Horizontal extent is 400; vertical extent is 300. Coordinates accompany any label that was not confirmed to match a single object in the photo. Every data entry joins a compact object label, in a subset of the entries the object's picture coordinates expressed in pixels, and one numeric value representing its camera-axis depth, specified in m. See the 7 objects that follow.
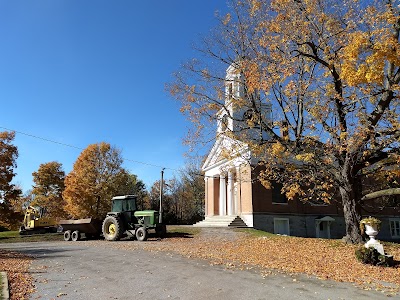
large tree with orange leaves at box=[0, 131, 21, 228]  28.97
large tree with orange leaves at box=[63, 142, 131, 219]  36.69
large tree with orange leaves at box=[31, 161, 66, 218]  48.53
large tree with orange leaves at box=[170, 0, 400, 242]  13.05
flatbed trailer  22.56
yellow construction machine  34.34
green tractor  20.62
